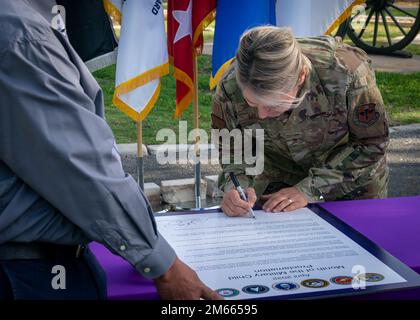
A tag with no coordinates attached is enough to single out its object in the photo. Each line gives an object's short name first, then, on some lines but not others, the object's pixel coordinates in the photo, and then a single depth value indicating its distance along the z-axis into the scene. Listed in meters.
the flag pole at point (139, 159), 3.76
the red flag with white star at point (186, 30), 3.58
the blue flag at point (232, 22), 3.57
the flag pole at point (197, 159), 3.81
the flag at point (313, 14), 3.69
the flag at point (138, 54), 3.53
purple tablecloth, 1.61
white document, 1.60
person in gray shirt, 1.25
